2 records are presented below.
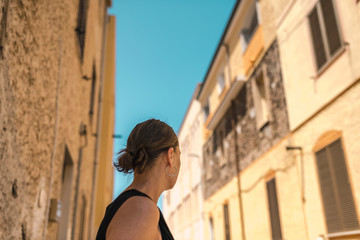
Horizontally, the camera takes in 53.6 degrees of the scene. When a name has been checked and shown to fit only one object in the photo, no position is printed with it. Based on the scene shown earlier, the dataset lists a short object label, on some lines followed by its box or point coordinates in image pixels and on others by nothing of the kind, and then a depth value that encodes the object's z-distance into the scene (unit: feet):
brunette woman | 4.64
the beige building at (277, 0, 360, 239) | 20.26
